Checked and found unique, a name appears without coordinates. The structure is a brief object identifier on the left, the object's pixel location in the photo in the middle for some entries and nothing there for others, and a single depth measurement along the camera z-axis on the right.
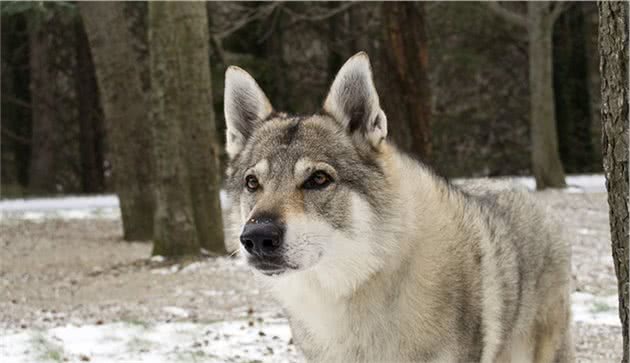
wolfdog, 4.38
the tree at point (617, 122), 4.32
